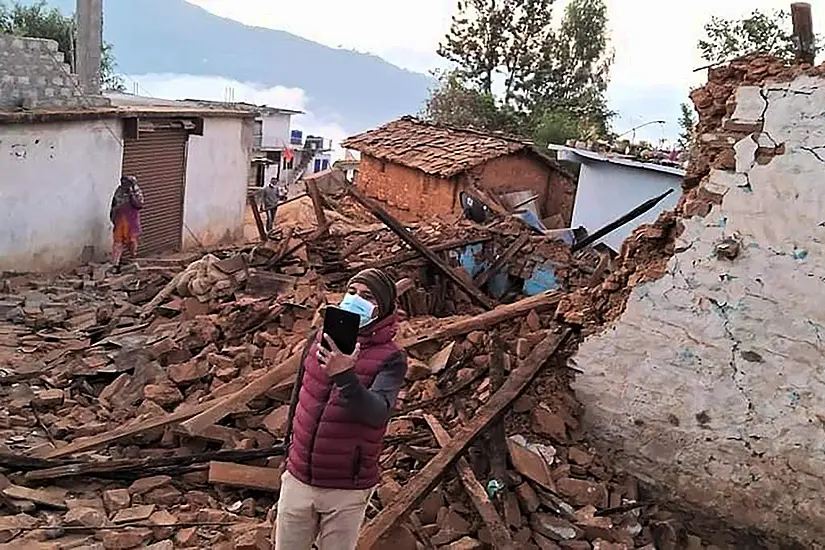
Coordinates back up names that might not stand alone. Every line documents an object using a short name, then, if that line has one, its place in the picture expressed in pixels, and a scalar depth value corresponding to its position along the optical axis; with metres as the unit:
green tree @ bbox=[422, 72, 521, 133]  32.66
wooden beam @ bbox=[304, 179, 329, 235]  10.79
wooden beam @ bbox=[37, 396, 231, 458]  6.08
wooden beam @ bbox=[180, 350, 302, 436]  6.07
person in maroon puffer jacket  3.63
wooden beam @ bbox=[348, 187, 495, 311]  8.74
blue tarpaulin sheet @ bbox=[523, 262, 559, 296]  9.95
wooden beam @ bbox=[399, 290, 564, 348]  6.80
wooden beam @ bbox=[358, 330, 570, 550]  4.62
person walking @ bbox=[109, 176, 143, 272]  14.05
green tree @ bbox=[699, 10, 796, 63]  22.22
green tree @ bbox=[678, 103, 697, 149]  23.28
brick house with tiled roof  19.41
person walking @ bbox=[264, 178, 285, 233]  18.83
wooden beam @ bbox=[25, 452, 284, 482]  5.68
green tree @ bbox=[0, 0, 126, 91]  26.16
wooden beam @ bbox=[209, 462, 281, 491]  5.50
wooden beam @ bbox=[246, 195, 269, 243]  13.78
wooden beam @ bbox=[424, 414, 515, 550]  4.88
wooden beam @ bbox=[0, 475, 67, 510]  5.41
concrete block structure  13.30
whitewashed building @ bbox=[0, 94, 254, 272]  13.27
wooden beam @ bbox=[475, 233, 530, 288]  10.00
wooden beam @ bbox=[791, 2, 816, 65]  5.34
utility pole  18.52
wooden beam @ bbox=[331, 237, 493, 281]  9.20
